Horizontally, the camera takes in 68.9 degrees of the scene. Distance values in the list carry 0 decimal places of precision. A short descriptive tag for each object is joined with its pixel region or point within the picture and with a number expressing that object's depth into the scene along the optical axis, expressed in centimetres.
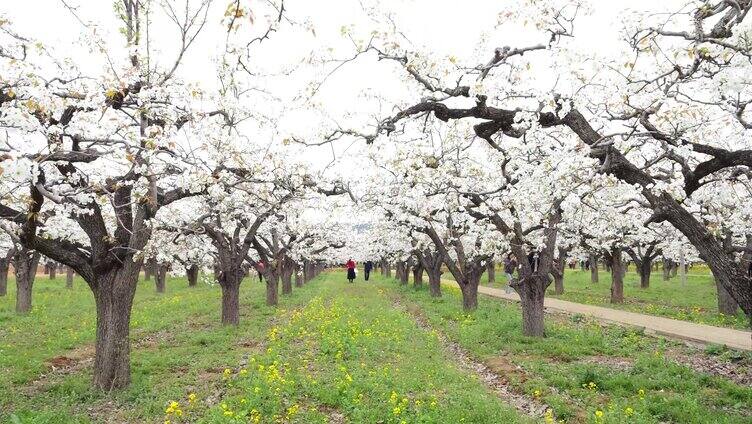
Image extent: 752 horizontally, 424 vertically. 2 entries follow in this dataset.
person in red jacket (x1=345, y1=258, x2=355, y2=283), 5088
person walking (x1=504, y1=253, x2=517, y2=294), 2839
